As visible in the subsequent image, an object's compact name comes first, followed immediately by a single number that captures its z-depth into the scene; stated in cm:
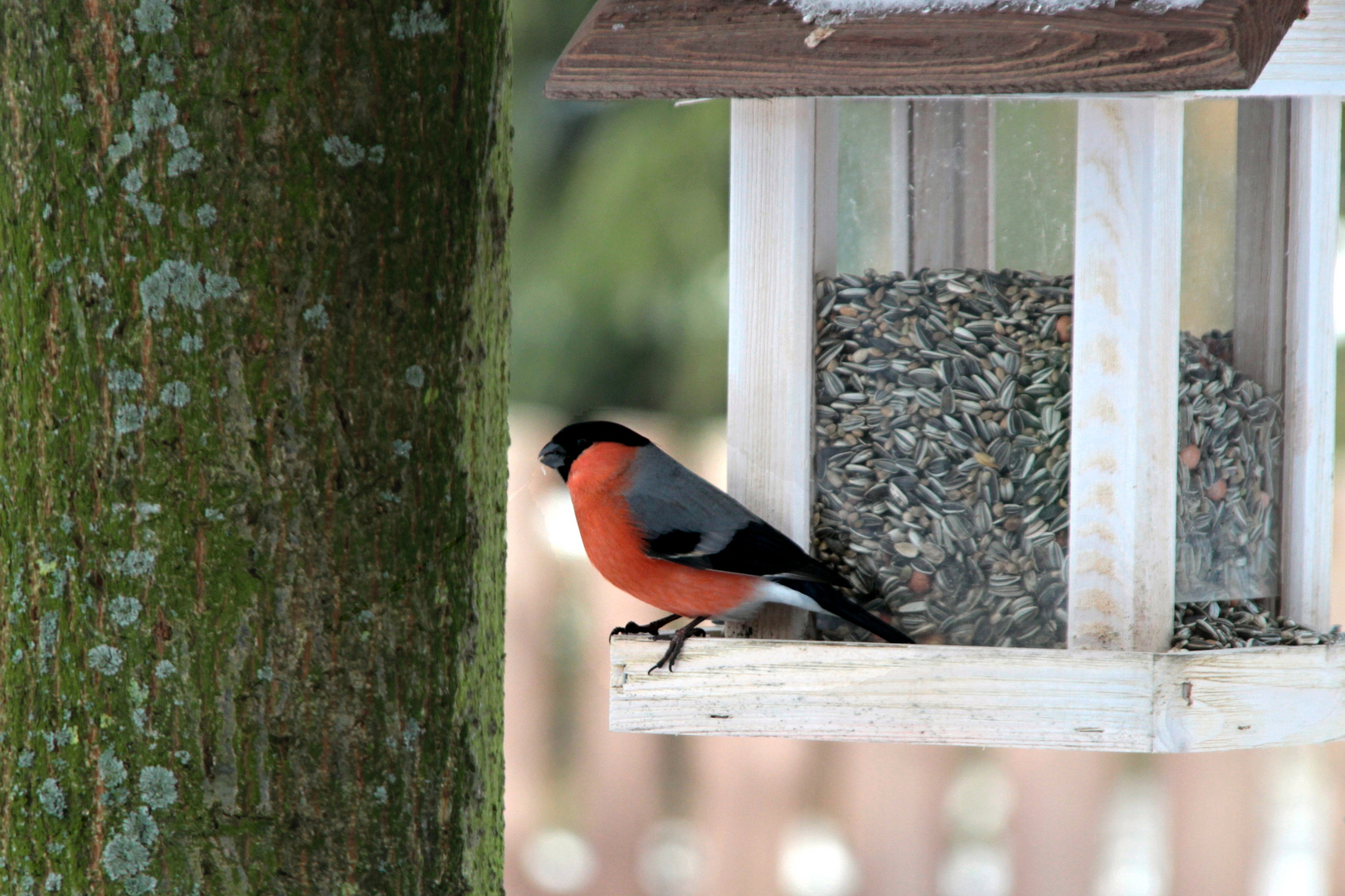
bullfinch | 422
